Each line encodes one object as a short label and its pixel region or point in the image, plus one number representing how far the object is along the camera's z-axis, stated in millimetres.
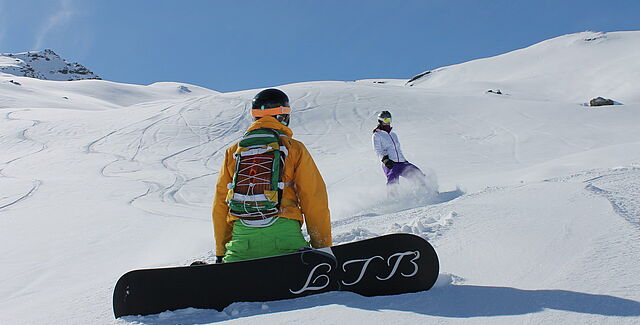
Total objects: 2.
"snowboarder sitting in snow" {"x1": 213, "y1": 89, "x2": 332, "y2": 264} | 3123
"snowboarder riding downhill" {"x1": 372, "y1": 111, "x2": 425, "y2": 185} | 8172
